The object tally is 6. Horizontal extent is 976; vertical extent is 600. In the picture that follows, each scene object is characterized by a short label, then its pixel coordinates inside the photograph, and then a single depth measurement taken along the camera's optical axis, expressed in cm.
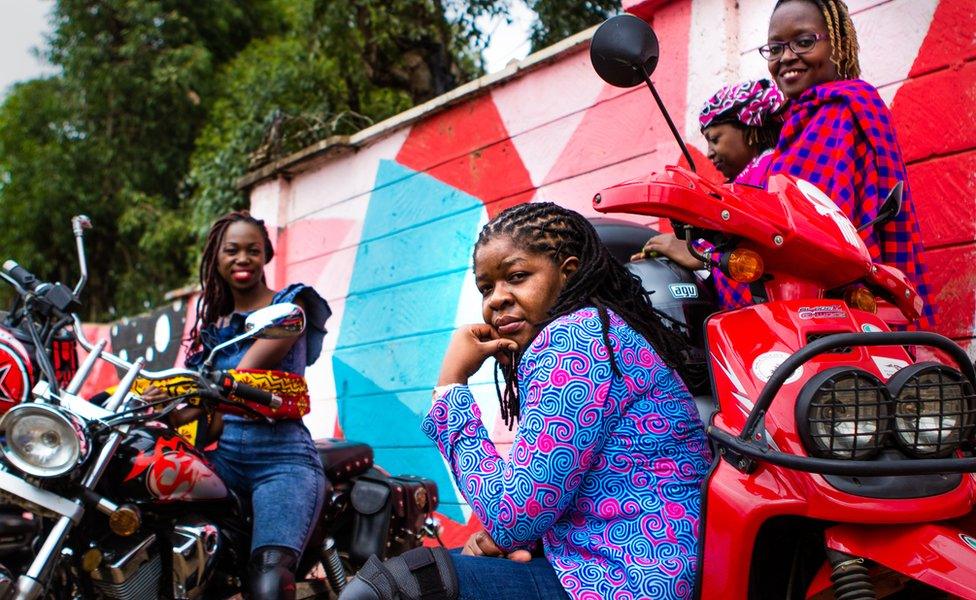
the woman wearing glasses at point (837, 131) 209
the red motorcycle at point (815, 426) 129
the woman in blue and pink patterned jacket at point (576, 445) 143
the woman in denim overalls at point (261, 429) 268
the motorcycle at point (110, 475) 215
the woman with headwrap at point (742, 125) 236
